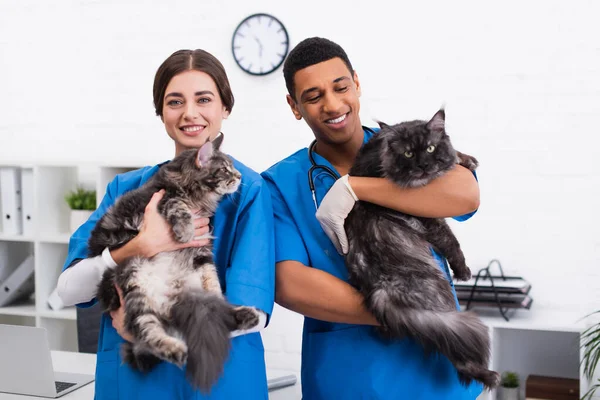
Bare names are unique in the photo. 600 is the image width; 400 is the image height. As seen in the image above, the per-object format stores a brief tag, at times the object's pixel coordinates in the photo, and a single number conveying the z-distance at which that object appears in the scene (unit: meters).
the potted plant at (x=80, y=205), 3.69
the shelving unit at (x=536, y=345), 2.94
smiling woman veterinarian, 1.41
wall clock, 3.59
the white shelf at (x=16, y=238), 3.71
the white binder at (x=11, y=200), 3.71
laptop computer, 1.89
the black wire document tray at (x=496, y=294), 2.89
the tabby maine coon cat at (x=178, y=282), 1.26
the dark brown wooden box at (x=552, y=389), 2.81
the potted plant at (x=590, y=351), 2.50
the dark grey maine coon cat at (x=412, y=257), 1.38
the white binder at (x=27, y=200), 3.72
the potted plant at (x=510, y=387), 2.99
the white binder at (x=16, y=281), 3.84
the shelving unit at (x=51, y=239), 3.67
